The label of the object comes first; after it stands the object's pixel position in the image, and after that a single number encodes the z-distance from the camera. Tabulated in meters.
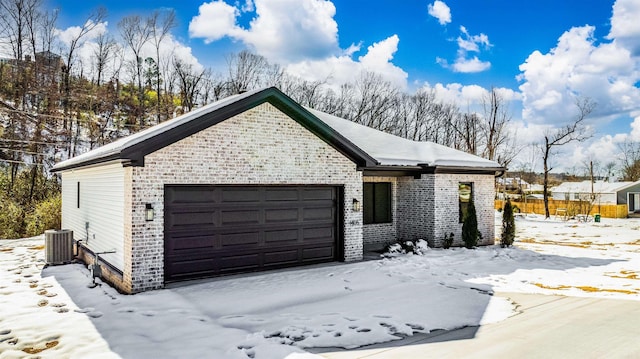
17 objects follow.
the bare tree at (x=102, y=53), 29.83
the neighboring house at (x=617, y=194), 38.97
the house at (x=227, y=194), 8.74
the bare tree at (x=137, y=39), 30.42
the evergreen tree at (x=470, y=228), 14.47
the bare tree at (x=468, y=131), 42.72
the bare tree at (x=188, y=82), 32.62
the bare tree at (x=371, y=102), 39.69
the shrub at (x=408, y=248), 13.50
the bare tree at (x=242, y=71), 33.91
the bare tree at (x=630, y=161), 53.03
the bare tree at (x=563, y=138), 34.38
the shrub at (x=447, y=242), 14.30
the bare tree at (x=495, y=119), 38.28
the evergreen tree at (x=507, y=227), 15.34
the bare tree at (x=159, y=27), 30.99
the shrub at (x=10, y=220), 18.14
